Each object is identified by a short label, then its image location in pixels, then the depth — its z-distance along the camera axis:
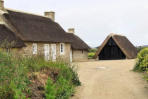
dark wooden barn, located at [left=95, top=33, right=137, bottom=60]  30.73
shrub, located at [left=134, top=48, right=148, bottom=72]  15.20
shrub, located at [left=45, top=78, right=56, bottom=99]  6.89
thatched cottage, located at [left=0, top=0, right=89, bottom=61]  20.24
